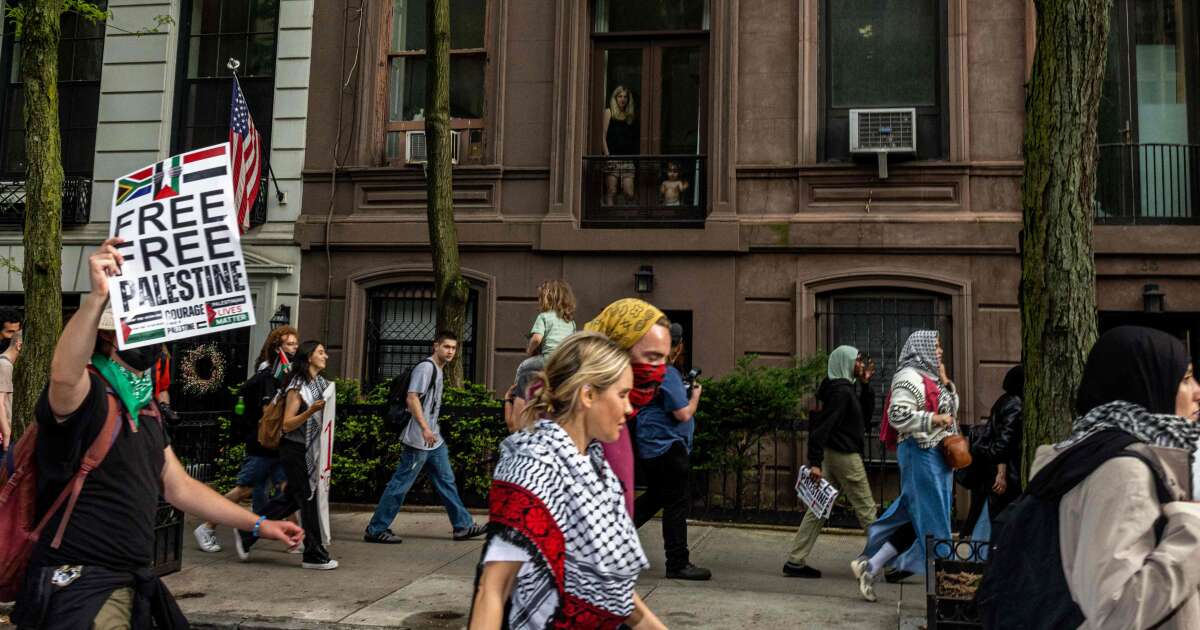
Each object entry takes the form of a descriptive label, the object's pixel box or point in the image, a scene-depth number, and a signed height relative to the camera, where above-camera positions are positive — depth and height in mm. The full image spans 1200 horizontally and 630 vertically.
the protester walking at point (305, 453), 8422 -560
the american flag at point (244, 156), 13359 +2997
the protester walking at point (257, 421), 9117 -371
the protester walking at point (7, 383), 10086 -54
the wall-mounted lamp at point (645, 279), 13312 +1478
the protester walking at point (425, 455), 9344 -609
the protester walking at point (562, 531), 2768 -380
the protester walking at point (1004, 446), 7387 -316
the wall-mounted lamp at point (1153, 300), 12195 +1260
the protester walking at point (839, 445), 8273 -378
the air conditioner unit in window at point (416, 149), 14242 +3308
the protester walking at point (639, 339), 4055 +215
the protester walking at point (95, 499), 3334 -406
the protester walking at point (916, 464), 7160 -451
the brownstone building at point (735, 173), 12820 +2927
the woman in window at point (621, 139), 14102 +3527
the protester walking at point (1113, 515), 2588 -292
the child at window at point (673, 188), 13930 +2787
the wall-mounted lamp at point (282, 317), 14039 +931
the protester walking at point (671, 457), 7461 -464
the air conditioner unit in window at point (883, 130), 12977 +3395
